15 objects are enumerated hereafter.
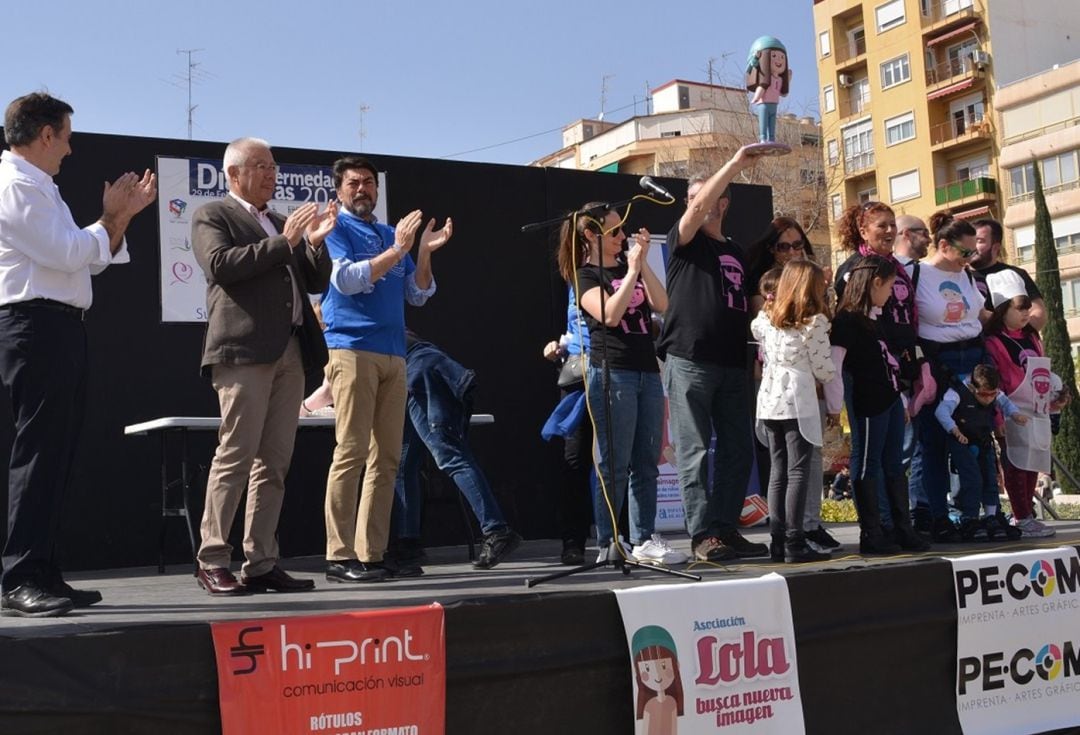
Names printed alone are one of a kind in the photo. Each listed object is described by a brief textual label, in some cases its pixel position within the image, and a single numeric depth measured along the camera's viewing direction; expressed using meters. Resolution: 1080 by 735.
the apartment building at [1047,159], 34.44
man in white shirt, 3.39
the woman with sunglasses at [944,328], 5.59
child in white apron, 5.89
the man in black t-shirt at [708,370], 4.71
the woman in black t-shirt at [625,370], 4.55
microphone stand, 3.75
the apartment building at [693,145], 24.33
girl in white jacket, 4.53
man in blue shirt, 4.33
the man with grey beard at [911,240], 5.72
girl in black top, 4.89
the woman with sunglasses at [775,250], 4.96
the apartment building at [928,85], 38.34
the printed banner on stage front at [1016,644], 3.92
